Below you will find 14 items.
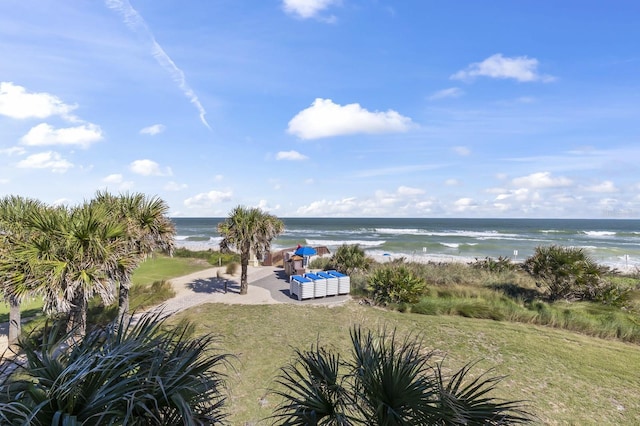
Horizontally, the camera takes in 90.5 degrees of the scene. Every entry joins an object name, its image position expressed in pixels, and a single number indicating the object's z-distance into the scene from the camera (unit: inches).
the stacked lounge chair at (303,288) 687.1
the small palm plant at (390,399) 129.3
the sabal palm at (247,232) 679.1
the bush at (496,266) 1005.5
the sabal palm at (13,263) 341.4
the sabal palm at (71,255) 334.3
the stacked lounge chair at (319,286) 698.2
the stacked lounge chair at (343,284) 729.0
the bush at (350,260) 881.5
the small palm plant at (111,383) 98.0
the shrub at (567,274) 626.2
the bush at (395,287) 644.1
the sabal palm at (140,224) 455.8
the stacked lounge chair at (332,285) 715.4
